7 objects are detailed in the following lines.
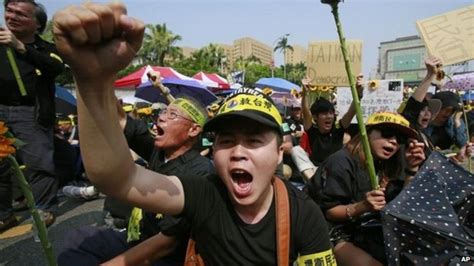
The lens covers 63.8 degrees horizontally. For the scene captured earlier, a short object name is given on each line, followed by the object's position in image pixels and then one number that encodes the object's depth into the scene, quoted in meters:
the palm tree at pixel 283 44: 77.81
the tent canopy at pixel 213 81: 12.98
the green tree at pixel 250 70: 56.13
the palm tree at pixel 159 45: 57.99
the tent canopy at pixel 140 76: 10.19
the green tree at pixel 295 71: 76.31
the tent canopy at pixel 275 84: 11.99
